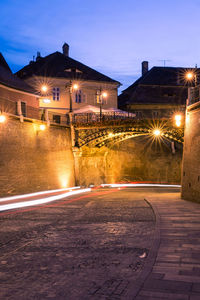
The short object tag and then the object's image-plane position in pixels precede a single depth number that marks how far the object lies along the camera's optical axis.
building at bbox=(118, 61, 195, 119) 49.88
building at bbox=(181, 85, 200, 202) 18.87
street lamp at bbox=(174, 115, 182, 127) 24.48
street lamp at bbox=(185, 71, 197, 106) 20.52
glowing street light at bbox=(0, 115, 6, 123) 21.48
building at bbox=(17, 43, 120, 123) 41.72
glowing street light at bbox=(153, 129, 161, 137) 27.76
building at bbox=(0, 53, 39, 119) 26.71
